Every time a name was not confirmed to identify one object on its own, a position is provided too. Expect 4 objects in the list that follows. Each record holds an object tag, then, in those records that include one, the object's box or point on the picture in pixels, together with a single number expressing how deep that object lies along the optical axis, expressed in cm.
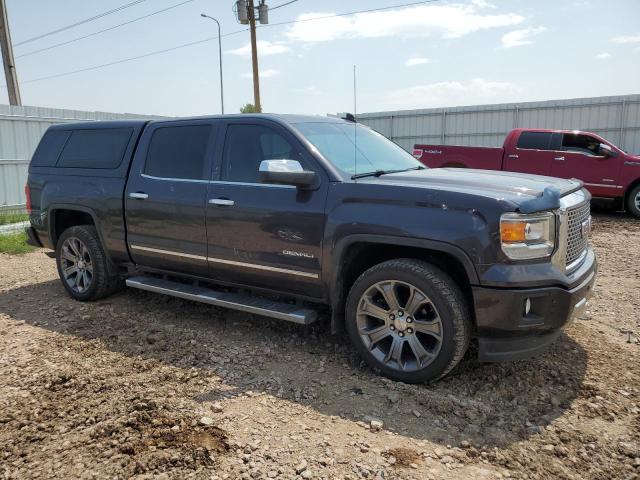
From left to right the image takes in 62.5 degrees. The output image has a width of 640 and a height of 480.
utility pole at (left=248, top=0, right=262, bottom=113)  1911
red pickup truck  1120
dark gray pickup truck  328
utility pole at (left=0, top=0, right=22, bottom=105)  1377
